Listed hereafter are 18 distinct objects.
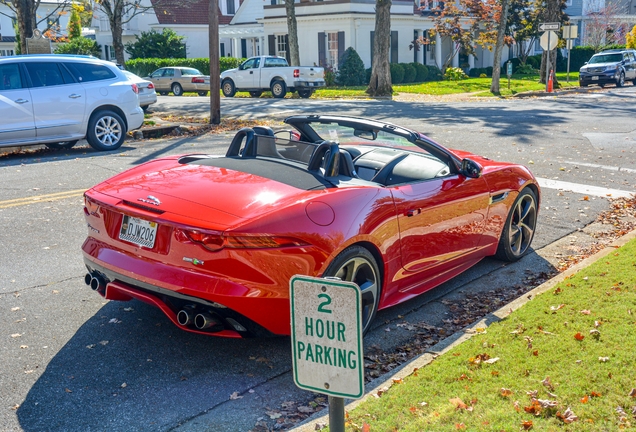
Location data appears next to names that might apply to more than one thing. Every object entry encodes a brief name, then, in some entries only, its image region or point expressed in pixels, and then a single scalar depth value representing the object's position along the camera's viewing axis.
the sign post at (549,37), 33.44
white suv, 12.80
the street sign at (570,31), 36.59
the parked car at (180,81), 36.34
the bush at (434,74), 45.19
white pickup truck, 31.38
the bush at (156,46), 47.75
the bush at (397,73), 41.31
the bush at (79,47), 47.12
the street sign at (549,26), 33.41
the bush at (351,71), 39.53
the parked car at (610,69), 37.47
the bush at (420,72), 43.34
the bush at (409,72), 42.44
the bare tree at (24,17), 21.70
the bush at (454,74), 45.28
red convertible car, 4.49
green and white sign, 2.62
